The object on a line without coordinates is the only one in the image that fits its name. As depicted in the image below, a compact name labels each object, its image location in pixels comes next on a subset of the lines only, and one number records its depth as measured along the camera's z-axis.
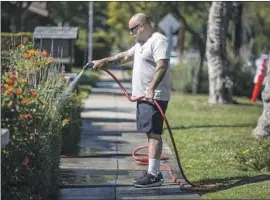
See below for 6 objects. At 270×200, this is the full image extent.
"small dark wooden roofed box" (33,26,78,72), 15.29
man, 8.48
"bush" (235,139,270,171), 9.73
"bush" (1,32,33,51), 10.95
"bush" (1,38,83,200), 6.81
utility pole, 36.88
